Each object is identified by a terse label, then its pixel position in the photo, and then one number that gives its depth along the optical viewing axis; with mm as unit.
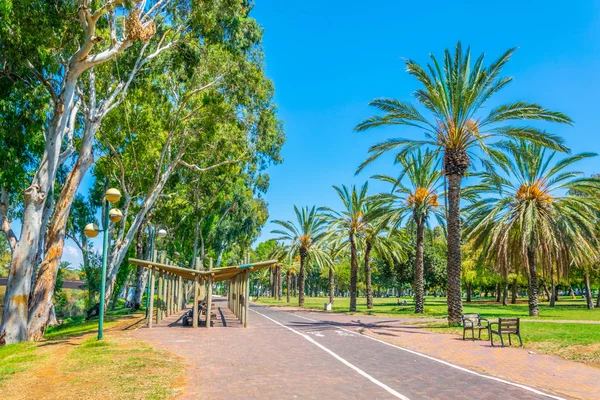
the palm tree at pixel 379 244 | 33625
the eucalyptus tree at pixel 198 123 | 21984
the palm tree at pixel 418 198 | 29500
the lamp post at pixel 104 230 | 12898
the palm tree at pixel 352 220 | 34469
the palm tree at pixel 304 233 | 40844
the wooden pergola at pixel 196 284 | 17328
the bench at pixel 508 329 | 12702
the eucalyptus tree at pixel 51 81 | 13828
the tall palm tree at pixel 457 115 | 18281
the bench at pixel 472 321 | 14429
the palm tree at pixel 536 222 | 23656
